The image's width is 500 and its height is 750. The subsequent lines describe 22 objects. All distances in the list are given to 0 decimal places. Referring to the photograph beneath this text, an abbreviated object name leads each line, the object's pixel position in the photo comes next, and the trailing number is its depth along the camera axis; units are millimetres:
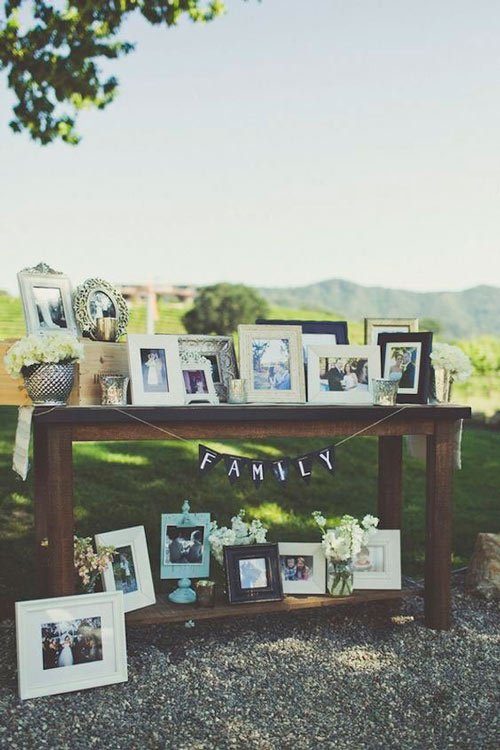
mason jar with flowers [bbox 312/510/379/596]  3809
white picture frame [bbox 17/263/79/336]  3473
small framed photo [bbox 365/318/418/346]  4059
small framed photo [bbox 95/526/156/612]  3596
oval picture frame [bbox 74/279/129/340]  3592
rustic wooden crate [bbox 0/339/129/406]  3457
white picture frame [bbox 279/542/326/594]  3840
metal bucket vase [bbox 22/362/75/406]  3258
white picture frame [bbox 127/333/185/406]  3482
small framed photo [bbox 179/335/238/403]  3697
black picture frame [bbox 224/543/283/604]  3699
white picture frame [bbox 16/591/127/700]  3129
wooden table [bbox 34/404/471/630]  3289
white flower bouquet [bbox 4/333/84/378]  3223
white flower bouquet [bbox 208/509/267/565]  3830
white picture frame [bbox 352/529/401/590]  3938
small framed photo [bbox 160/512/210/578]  3900
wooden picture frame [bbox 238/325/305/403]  3699
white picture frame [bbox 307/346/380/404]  3777
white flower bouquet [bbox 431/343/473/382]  3922
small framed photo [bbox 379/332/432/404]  3854
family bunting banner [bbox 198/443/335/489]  3494
